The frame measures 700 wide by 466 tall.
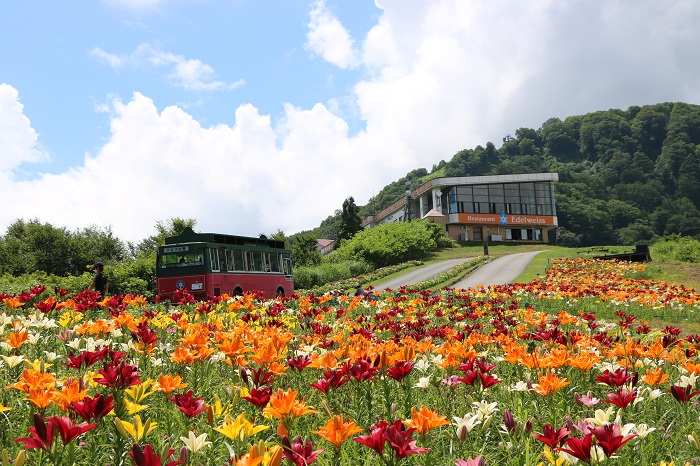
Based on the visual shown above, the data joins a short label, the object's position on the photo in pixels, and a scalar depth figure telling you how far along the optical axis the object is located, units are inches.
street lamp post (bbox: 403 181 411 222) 2986.7
